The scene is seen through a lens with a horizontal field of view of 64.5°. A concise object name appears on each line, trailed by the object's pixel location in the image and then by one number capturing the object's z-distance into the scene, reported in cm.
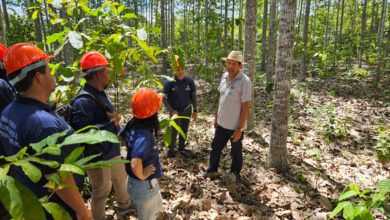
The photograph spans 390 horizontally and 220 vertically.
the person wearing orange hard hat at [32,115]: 199
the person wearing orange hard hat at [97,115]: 317
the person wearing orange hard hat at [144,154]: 288
